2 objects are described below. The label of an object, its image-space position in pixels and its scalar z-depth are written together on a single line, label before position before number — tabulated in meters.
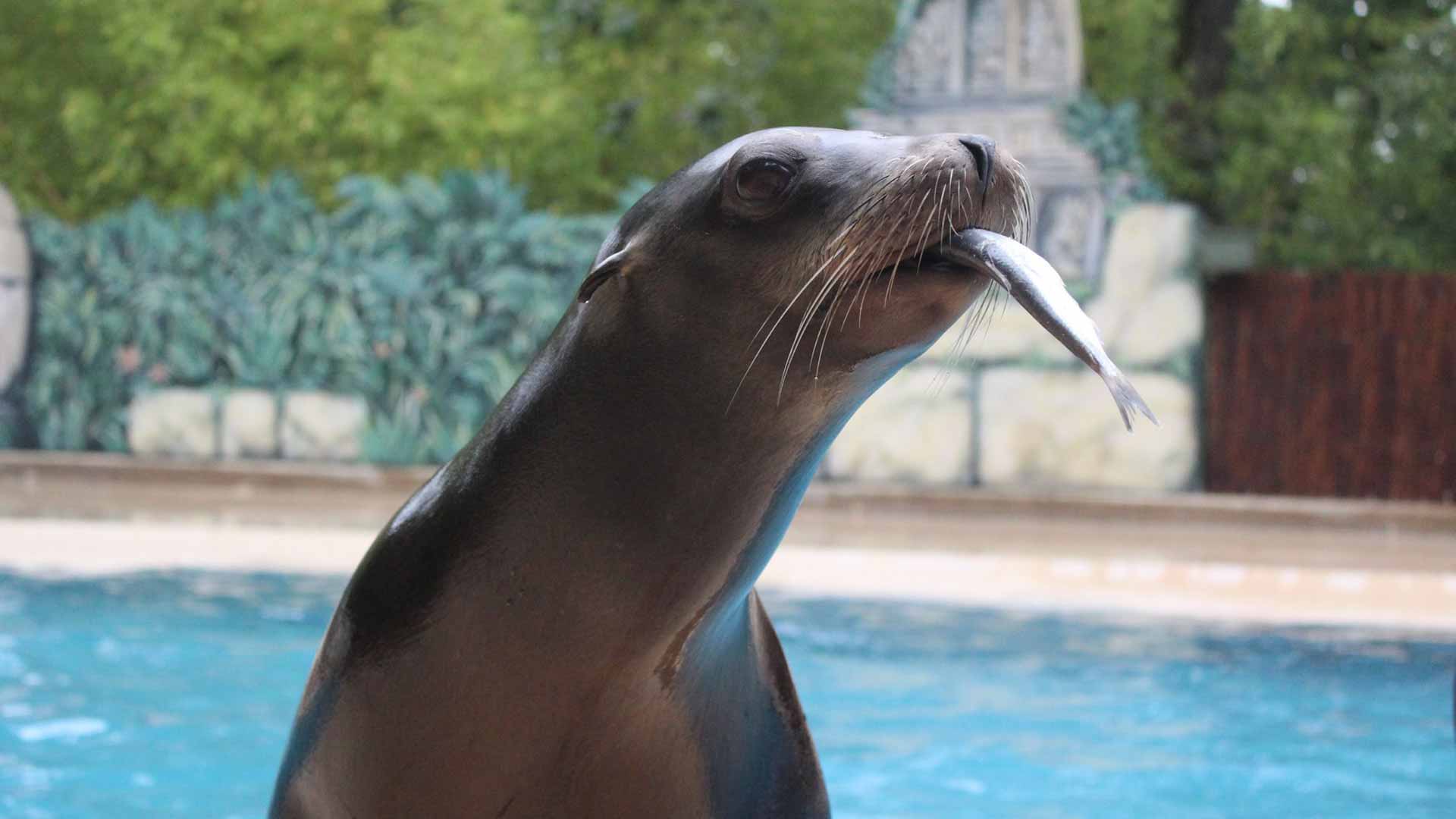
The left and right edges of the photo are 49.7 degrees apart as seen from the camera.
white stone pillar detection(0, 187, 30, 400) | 13.27
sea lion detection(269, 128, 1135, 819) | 1.49
